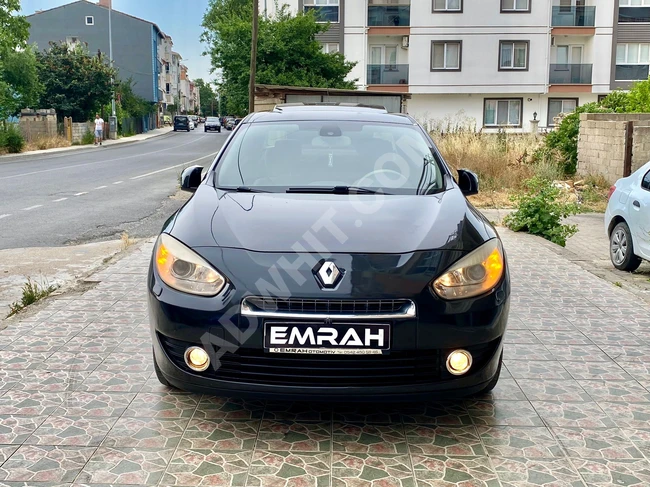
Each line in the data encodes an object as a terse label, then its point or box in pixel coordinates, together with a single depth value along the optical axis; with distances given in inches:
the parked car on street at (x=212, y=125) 2942.9
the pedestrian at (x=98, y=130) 1696.6
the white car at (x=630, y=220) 330.3
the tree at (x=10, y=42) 1416.7
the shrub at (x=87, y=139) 1745.3
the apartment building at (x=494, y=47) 1642.5
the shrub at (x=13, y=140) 1312.7
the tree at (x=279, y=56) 1390.3
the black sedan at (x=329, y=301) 134.5
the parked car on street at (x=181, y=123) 3070.9
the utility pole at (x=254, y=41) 1137.1
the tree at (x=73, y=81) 1879.9
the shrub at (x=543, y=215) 425.4
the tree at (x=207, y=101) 6520.7
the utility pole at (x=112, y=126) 2060.8
